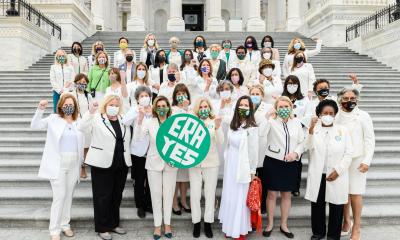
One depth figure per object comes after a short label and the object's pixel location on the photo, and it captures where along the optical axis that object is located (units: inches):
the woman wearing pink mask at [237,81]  257.1
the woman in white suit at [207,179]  216.5
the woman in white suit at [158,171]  216.1
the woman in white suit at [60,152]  212.8
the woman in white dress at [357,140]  209.3
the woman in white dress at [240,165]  208.4
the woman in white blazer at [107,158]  213.2
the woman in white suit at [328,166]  206.5
